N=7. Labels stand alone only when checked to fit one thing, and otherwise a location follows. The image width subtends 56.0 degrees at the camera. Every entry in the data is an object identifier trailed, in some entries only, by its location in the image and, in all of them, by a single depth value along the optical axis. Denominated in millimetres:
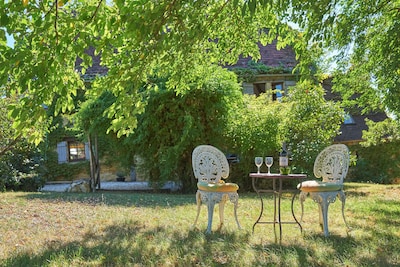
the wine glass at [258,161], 5090
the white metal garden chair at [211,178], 4645
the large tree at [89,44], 2881
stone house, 15133
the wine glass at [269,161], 5028
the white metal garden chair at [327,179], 4449
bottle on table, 4686
